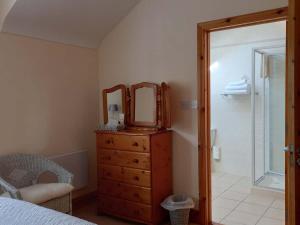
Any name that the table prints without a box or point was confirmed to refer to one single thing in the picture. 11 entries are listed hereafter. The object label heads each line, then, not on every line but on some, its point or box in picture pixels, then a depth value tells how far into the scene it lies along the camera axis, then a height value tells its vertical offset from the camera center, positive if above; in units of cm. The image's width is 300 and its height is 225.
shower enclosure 394 -22
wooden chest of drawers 292 -71
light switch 303 -1
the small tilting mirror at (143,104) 321 +0
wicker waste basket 290 -104
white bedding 139 -53
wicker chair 250 -70
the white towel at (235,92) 451 +17
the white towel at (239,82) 455 +31
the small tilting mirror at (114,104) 337 +1
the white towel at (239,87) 450 +24
